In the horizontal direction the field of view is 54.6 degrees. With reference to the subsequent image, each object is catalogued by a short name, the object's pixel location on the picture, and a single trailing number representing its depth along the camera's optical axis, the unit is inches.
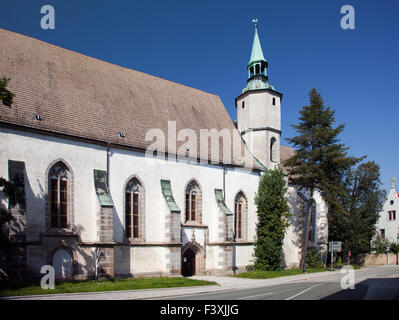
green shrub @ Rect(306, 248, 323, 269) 1334.9
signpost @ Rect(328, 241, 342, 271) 1284.4
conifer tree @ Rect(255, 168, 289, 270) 1128.2
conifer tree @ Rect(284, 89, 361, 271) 1224.8
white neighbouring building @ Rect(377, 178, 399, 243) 2311.8
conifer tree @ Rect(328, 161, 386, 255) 1713.8
